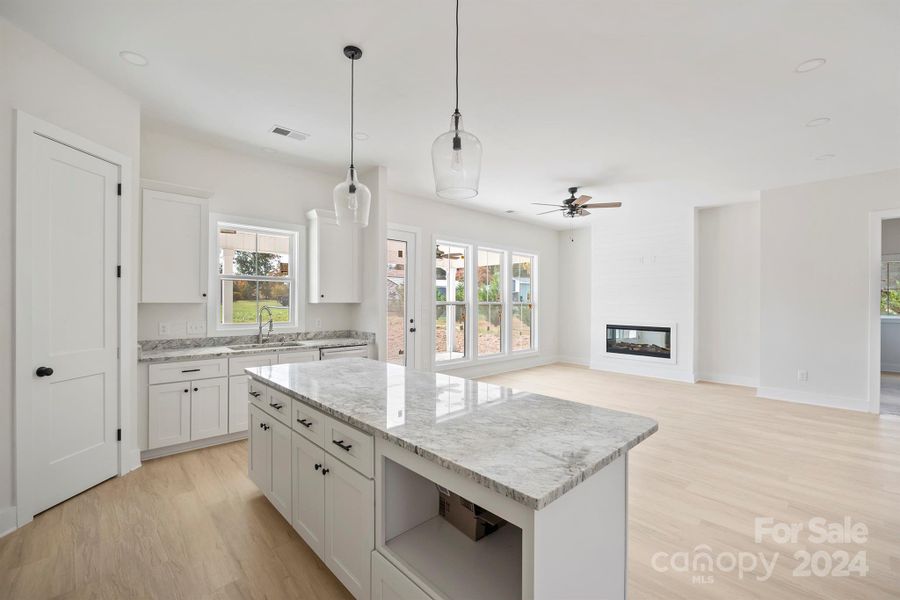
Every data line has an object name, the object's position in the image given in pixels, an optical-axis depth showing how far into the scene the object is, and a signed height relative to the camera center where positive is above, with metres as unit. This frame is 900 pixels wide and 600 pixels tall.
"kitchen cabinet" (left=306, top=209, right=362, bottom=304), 4.41 +0.47
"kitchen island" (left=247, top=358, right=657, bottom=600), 1.11 -0.63
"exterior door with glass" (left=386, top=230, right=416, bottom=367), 5.46 +0.04
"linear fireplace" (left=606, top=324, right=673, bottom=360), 6.71 -0.70
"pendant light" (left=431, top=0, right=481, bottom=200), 1.61 +0.59
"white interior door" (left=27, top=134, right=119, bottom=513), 2.40 -0.14
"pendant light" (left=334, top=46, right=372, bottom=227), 2.29 +0.59
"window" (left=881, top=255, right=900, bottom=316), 6.90 +0.30
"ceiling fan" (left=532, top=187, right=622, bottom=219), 5.10 +1.29
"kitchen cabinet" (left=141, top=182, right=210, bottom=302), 3.32 +0.50
